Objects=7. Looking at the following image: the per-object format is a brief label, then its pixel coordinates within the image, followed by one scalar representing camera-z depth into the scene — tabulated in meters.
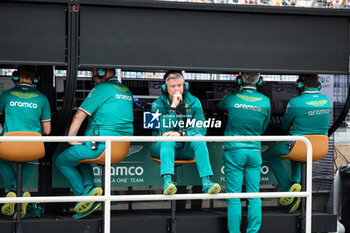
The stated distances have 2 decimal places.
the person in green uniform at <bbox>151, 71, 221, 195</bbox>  9.63
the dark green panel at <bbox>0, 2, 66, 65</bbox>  8.93
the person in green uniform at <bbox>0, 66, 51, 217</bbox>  9.33
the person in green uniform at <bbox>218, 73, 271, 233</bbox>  9.77
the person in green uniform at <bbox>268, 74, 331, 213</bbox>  10.59
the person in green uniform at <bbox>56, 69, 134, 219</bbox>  9.47
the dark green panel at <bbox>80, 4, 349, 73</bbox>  9.27
